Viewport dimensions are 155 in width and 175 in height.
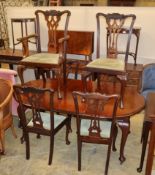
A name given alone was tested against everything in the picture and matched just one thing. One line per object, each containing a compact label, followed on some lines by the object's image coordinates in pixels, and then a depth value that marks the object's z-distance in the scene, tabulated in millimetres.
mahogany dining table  2264
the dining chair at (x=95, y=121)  1951
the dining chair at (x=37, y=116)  2150
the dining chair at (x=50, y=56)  2775
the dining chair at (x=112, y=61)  2447
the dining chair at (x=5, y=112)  2452
